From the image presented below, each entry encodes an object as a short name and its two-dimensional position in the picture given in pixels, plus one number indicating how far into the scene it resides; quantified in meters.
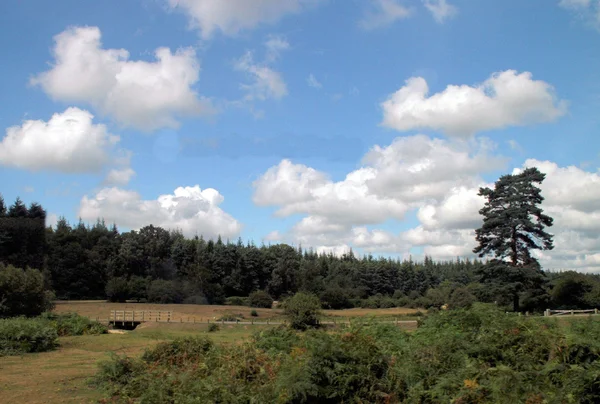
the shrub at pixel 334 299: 85.75
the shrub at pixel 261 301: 82.44
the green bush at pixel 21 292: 36.25
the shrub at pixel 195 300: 80.90
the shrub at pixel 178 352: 14.53
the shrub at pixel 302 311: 34.34
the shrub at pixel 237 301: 85.24
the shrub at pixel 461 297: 43.95
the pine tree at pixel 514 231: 42.34
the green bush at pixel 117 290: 77.50
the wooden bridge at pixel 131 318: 49.45
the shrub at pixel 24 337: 21.92
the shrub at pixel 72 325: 32.59
